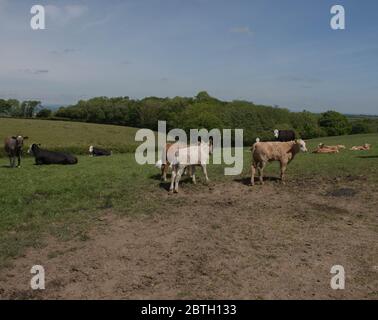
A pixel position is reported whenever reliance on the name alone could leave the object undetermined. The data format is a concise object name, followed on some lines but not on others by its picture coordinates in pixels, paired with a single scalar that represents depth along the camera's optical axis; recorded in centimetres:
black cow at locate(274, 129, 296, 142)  2569
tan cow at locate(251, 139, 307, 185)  1395
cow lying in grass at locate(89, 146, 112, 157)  3016
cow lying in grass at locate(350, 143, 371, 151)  2417
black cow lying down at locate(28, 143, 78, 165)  2028
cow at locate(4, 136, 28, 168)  1964
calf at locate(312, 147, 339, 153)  2303
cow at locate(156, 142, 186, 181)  1421
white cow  1284
